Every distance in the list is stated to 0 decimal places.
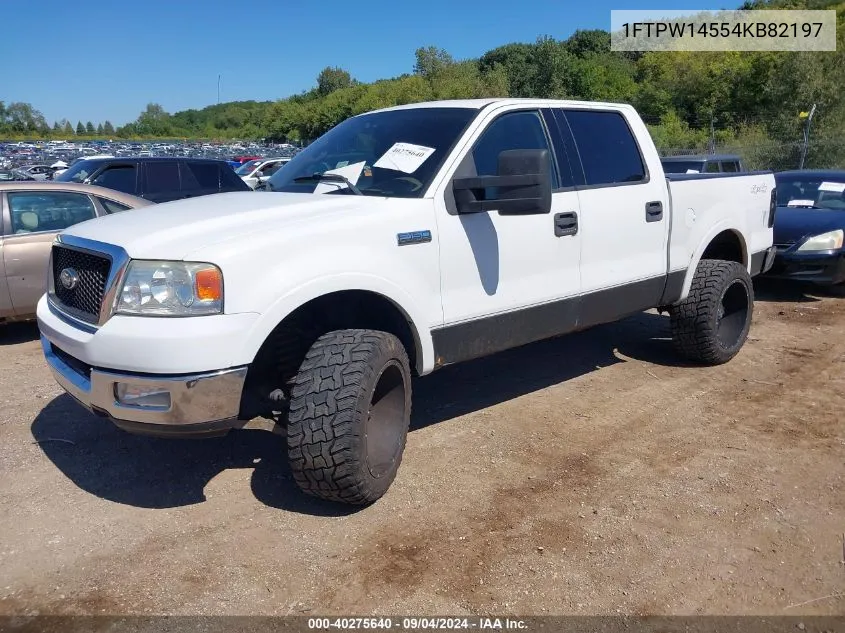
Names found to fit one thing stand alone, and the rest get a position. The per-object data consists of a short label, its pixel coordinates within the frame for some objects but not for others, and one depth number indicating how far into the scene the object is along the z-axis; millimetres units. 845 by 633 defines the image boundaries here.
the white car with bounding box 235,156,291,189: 22761
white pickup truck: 2967
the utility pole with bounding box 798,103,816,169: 18289
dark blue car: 8273
